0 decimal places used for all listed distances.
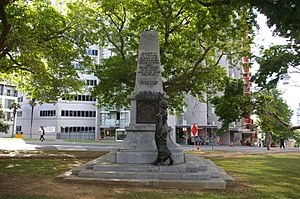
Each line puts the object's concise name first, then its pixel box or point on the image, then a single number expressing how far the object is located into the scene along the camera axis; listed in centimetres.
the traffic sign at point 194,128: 2700
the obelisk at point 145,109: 1142
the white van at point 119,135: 4965
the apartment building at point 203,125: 4838
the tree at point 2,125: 4669
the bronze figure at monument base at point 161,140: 1048
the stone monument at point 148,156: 938
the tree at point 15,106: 5451
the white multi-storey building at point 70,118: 5638
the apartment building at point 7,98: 7356
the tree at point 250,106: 1700
